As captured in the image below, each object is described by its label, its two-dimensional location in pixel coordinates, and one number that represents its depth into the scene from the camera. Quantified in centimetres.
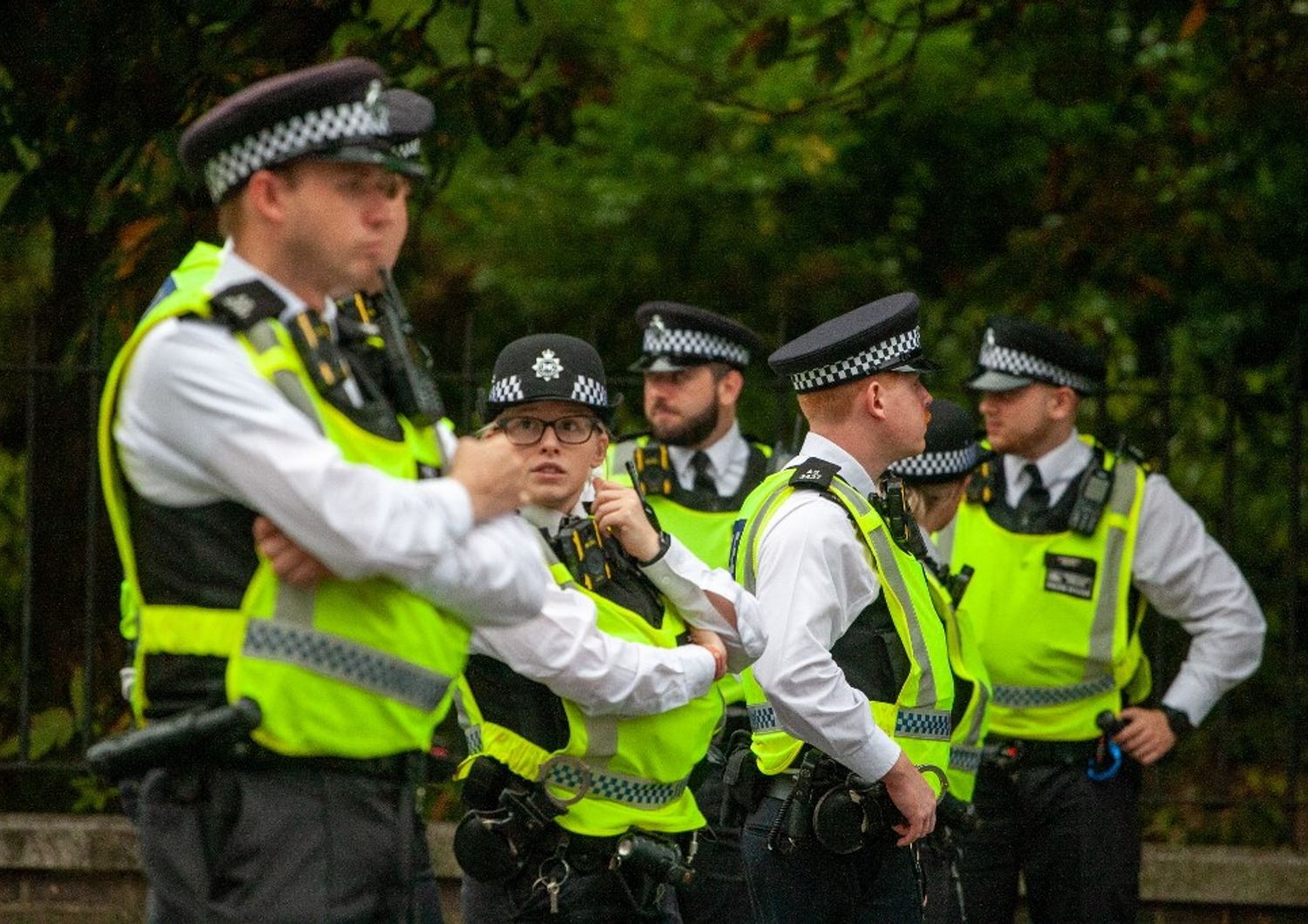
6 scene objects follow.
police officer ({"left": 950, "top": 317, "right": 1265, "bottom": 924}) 1263
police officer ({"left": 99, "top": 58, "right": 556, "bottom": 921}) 597
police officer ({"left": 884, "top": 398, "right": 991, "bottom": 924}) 1037
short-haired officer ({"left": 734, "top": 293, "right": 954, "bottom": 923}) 913
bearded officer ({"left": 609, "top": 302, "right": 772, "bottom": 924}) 1371
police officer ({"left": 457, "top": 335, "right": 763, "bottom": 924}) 859
